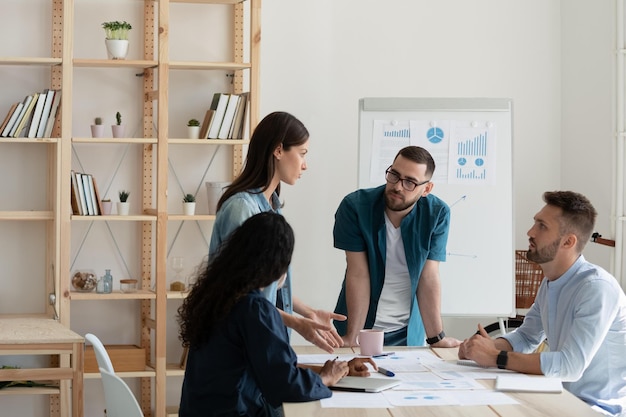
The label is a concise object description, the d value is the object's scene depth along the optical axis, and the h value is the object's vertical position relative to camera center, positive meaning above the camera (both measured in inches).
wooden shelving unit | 169.0 +10.1
